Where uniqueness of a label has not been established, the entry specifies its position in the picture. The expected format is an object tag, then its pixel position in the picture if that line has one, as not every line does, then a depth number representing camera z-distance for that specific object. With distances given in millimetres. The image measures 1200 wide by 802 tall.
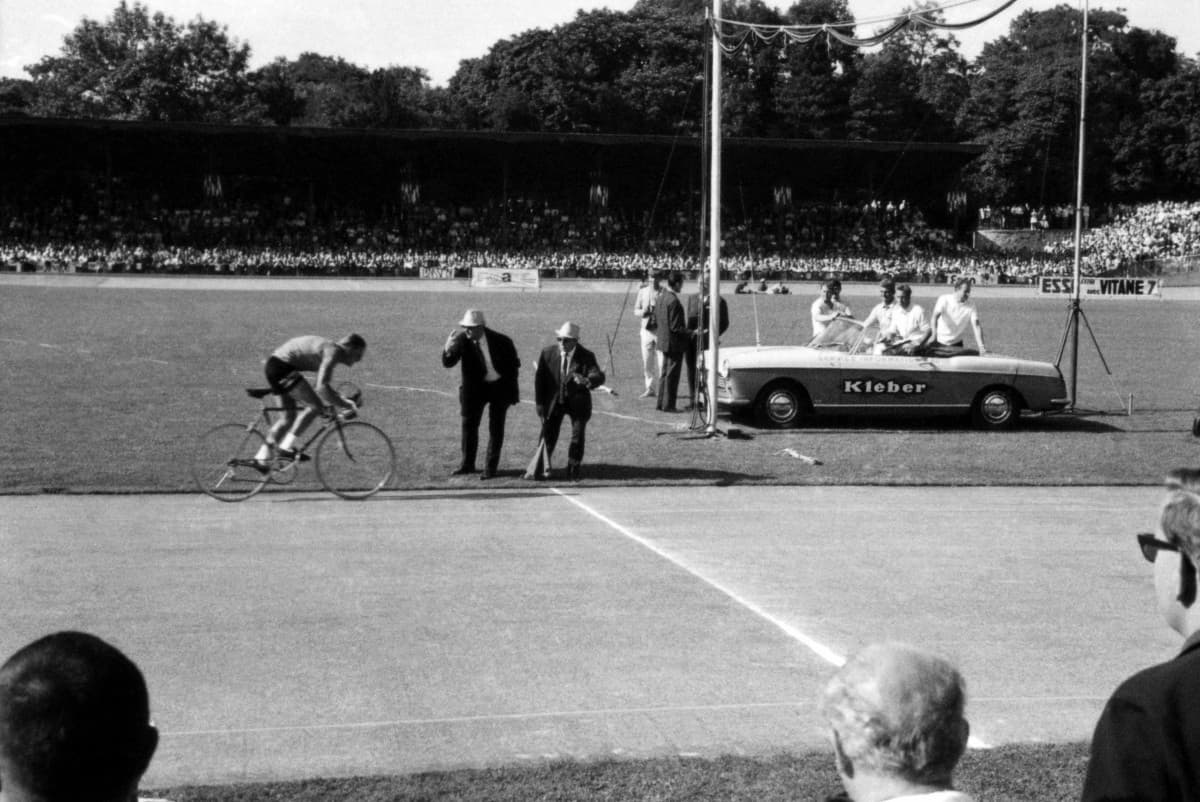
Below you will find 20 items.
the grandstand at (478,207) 74312
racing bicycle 14258
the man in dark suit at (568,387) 16047
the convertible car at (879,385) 20047
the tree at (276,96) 116562
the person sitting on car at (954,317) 21689
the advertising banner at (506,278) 53375
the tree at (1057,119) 95000
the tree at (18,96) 115062
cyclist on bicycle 13820
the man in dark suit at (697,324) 20578
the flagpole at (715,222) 18250
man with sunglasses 2910
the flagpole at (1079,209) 20655
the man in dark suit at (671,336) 21719
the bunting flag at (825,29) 18516
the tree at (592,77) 101438
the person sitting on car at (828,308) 21797
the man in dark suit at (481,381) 15805
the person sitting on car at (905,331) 20344
